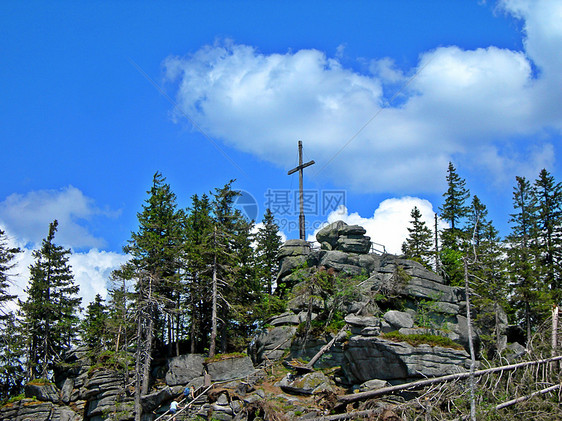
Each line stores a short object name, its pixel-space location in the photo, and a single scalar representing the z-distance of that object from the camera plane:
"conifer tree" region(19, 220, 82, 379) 42.69
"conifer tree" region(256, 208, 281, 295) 49.66
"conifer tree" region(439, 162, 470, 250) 49.88
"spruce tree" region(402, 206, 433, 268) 50.63
